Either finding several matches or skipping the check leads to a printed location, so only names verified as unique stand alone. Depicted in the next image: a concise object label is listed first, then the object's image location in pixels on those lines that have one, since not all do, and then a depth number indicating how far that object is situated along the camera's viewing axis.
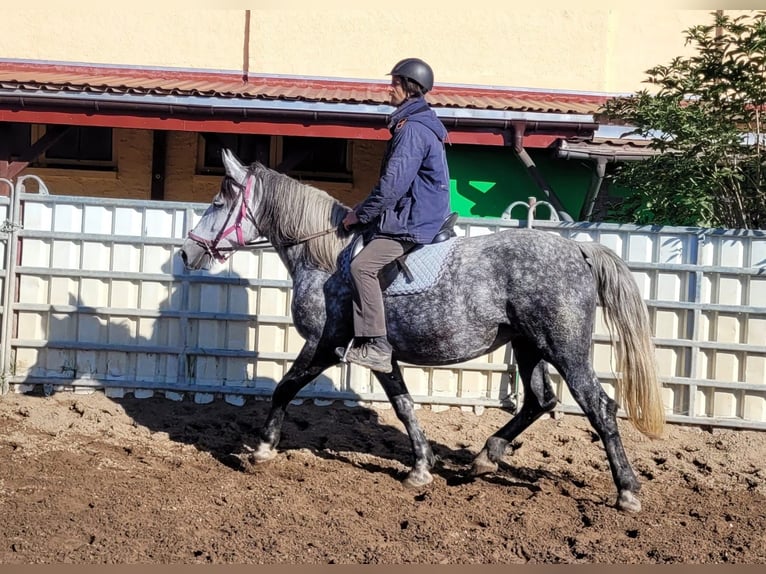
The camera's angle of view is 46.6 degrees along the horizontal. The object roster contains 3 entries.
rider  5.84
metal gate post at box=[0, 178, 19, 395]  8.55
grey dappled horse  5.93
